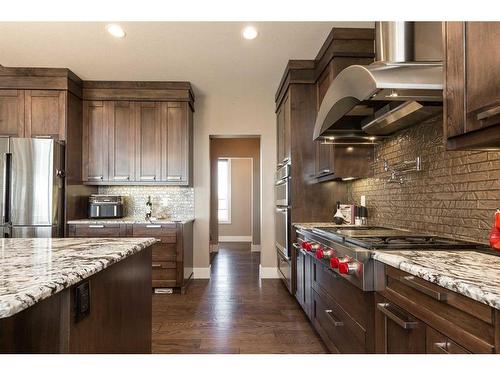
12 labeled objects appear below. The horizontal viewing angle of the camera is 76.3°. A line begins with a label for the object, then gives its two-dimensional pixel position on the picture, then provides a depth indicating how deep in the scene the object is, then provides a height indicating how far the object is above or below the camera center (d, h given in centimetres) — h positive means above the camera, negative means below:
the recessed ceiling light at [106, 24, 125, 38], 270 +143
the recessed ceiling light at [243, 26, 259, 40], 272 +142
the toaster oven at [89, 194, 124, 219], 392 -15
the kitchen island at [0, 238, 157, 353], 80 -34
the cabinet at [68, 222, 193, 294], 360 -55
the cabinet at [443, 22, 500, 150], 98 +37
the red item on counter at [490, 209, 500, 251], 127 -16
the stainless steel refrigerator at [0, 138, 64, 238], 330 +8
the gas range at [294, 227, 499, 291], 142 -25
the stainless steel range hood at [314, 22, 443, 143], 145 +54
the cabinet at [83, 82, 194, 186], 396 +77
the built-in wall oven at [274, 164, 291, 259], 334 -19
